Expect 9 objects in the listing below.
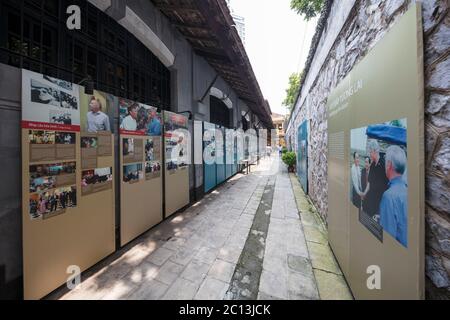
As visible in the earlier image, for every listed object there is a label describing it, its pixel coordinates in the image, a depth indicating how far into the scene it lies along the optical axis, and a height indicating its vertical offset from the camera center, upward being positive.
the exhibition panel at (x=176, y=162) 4.30 -0.13
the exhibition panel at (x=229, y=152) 8.10 +0.21
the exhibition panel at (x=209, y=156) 6.13 +0.02
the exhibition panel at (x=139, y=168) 3.17 -0.23
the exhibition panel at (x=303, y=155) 6.20 +0.06
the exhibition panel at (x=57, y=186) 1.98 -0.36
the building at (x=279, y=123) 43.72 +7.97
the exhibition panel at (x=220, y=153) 7.10 +0.13
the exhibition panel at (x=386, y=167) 1.18 -0.09
